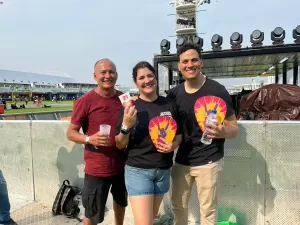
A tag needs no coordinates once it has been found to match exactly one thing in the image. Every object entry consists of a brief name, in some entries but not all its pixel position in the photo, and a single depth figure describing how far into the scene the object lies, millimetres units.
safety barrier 3172
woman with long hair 2279
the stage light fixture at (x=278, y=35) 7177
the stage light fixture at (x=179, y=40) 7184
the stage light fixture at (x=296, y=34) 6946
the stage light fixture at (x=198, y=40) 7666
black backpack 3809
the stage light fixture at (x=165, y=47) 8366
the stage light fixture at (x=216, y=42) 7793
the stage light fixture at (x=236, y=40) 7575
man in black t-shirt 2346
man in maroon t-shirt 2672
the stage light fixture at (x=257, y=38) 7424
